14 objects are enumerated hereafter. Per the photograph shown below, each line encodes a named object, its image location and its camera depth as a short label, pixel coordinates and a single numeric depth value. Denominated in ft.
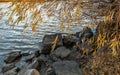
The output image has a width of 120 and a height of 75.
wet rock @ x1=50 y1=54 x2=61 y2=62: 12.04
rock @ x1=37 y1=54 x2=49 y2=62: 12.45
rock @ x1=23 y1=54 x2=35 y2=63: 14.65
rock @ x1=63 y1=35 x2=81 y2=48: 13.51
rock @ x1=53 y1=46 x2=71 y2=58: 12.00
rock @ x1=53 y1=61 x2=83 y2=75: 9.64
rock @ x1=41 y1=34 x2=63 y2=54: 13.20
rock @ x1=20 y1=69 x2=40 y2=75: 10.03
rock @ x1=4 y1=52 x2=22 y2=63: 15.19
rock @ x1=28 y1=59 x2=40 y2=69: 11.86
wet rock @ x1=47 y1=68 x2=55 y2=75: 10.36
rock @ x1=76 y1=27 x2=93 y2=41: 13.81
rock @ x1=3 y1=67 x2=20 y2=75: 12.29
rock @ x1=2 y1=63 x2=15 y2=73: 13.38
